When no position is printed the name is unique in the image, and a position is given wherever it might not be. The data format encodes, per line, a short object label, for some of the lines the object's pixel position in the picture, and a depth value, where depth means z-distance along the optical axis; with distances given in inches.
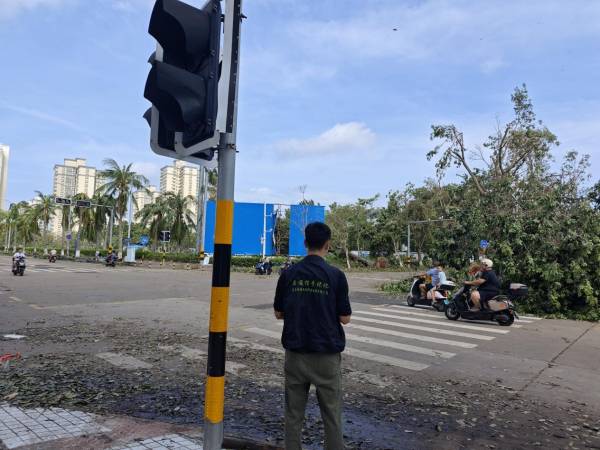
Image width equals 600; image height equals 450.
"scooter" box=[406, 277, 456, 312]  536.7
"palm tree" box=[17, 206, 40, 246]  2559.1
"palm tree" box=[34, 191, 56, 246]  2412.6
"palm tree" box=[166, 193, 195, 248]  1861.5
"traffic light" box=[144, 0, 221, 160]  103.3
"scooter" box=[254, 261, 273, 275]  1176.2
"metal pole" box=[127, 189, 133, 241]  1585.8
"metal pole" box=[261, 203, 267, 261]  1546.5
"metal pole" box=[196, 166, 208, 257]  1500.5
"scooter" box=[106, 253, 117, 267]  1352.1
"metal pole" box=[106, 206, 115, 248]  1625.6
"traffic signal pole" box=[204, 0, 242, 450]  106.2
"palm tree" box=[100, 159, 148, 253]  1599.4
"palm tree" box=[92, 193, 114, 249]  1830.8
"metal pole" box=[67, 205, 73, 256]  2138.0
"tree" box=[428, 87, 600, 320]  533.6
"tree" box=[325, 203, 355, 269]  1921.8
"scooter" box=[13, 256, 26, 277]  904.9
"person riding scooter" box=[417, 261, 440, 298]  560.1
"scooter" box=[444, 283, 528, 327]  433.7
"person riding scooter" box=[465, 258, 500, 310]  431.2
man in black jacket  114.4
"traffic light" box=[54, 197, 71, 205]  1514.5
